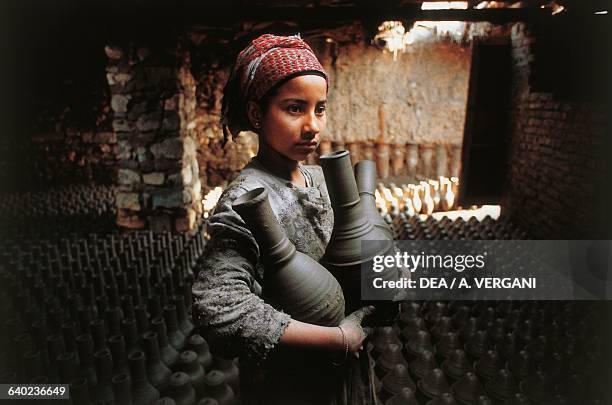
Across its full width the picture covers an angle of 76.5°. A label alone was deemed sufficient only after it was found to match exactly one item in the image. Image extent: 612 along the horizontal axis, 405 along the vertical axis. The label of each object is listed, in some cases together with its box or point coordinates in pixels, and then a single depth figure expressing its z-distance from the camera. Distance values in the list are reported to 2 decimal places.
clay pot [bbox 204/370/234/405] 1.71
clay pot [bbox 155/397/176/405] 1.66
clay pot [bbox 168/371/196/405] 1.71
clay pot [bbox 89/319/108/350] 2.08
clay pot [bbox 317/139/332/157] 7.82
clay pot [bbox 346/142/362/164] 7.91
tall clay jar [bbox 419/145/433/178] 7.92
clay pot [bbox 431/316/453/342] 2.46
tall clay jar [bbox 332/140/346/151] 7.86
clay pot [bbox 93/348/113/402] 1.74
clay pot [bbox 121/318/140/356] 2.14
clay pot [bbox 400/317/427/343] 2.44
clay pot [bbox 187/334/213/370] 2.13
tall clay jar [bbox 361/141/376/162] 7.93
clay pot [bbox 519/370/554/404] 1.90
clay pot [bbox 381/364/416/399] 1.96
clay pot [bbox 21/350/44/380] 1.77
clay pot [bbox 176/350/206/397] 1.89
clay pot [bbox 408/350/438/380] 2.10
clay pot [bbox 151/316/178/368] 2.10
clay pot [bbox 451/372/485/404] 1.89
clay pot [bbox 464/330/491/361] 2.29
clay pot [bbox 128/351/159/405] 1.72
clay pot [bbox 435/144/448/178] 7.89
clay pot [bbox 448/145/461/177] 7.86
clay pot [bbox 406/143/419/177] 7.91
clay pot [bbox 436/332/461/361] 2.29
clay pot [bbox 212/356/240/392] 1.97
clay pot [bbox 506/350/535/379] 2.06
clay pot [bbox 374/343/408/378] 2.13
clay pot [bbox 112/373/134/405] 1.63
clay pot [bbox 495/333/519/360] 2.23
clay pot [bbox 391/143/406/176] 7.93
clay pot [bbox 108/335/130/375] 1.91
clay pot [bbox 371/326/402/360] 2.30
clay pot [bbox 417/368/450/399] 1.97
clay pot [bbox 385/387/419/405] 1.84
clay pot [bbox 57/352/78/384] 1.73
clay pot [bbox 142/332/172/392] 1.88
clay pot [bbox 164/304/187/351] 2.28
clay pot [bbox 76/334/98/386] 1.84
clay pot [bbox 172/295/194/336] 2.46
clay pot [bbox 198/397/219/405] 1.62
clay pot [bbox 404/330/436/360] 2.29
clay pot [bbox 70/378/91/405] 1.55
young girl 0.86
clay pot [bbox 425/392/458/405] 1.87
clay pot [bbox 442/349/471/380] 2.11
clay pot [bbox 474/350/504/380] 2.09
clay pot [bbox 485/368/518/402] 1.92
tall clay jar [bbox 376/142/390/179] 7.91
